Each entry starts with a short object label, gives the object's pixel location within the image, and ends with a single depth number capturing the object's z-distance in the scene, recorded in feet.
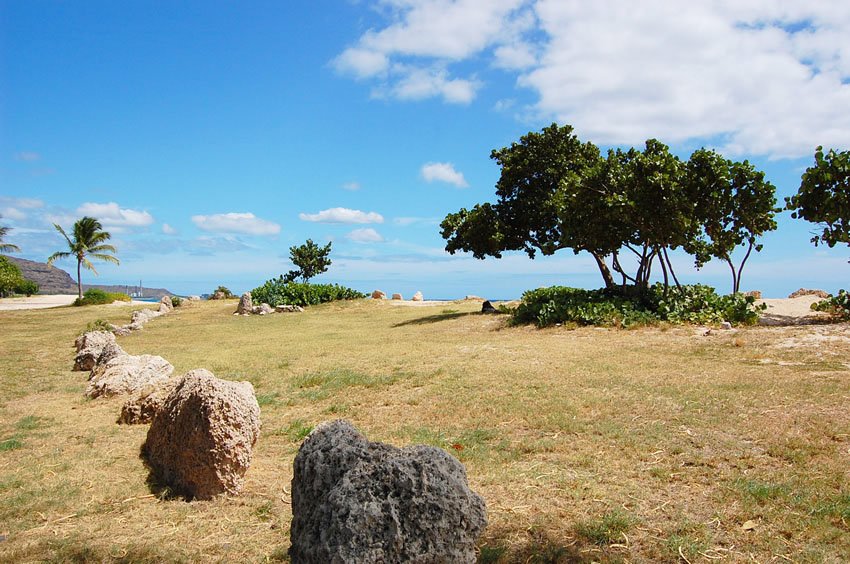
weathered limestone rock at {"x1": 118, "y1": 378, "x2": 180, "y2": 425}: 24.26
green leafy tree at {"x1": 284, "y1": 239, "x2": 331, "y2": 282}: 136.46
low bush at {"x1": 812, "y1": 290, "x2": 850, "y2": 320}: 47.67
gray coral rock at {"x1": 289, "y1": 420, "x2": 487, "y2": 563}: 9.45
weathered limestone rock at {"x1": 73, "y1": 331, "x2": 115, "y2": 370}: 38.64
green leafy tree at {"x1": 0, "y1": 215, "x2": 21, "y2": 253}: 132.60
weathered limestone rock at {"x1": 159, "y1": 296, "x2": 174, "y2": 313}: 90.26
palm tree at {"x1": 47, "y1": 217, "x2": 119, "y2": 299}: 143.13
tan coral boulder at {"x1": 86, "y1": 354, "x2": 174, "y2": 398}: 29.17
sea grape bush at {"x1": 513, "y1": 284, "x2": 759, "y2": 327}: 47.29
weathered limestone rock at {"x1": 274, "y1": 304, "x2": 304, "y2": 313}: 86.28
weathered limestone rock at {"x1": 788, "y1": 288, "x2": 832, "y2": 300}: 73.87
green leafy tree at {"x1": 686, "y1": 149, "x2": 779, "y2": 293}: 49.26
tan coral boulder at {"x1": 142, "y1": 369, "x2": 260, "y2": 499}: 16.57
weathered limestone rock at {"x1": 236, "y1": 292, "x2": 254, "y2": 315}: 83.25
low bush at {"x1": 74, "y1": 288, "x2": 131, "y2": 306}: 109.60
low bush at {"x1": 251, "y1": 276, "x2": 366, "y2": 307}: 92.53
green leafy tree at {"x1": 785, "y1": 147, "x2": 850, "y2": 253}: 47.52
